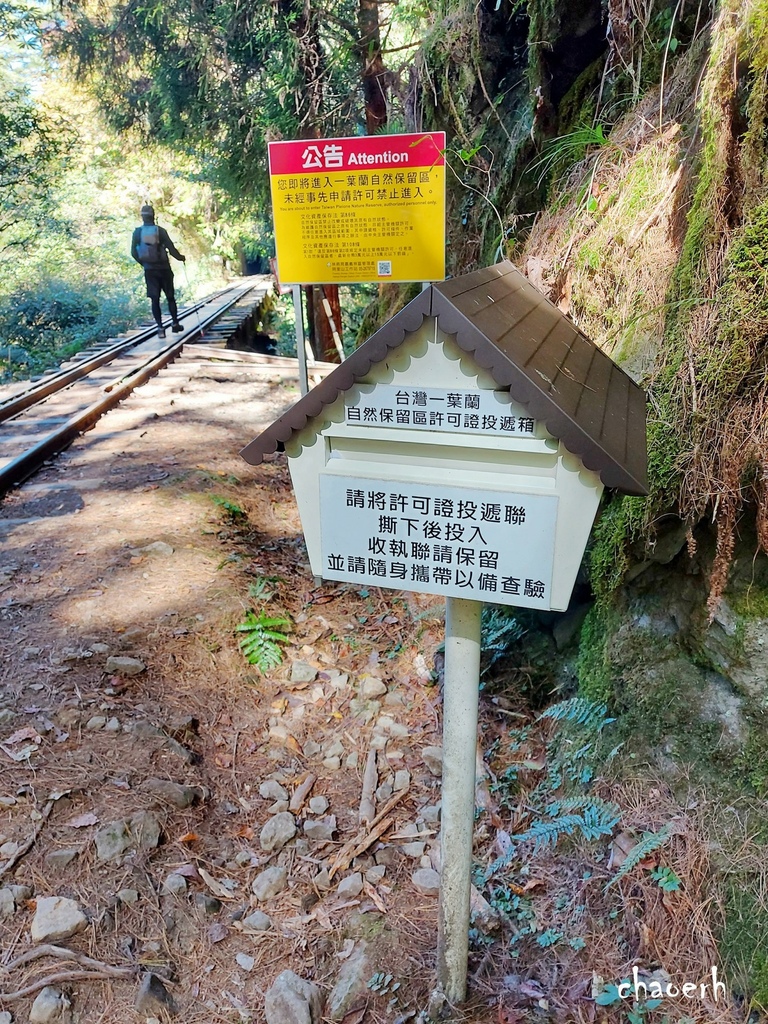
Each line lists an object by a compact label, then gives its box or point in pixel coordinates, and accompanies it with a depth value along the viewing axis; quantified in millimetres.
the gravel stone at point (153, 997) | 2479
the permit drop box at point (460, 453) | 1688
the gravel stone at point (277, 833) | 3330
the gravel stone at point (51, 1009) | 2359
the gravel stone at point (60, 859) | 2852
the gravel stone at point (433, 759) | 3782
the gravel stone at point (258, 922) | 2937
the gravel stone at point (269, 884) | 3086
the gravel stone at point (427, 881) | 3123
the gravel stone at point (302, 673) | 4469
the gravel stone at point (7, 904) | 2668
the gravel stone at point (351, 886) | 3117
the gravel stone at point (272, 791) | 3618
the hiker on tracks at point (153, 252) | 11555
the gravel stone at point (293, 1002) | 2541
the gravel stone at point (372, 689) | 4395
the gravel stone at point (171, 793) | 3279
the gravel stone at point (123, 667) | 3955
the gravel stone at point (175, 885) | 2916
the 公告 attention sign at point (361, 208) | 4293
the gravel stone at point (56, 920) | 2600
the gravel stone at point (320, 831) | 3400
